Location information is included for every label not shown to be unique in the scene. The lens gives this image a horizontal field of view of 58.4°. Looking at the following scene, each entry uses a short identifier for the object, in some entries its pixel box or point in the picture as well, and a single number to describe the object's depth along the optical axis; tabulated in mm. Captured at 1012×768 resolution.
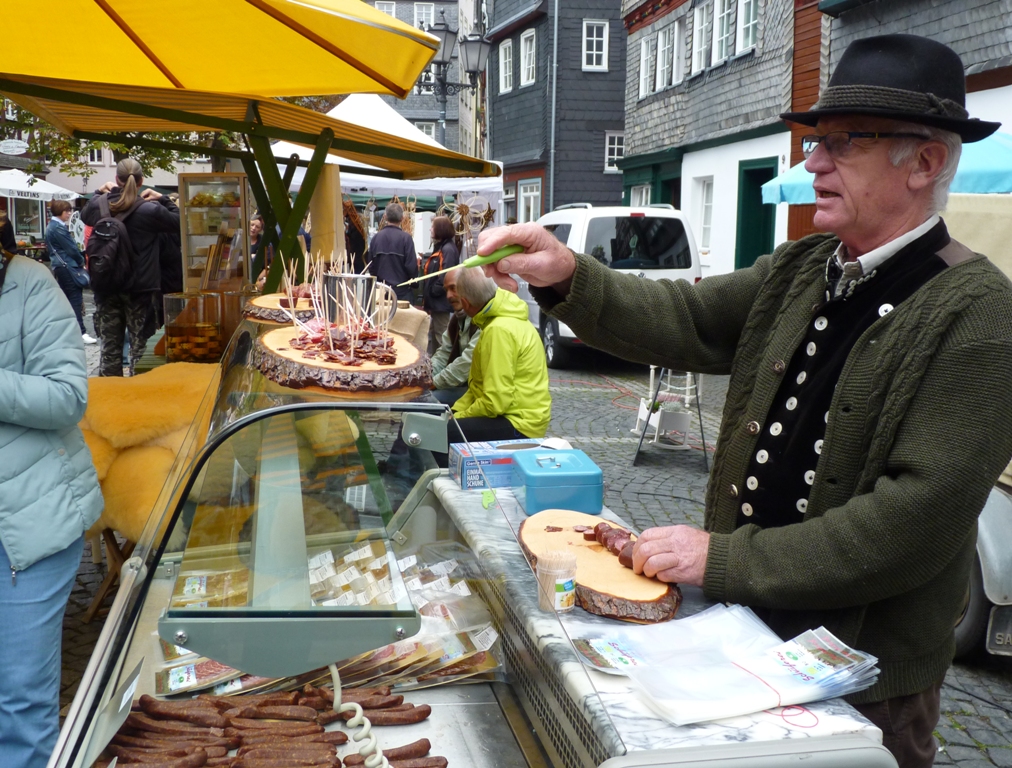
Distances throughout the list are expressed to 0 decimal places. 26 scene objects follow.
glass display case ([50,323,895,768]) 1787
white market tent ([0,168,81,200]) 16638
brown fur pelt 3838
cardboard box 2678
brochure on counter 1508
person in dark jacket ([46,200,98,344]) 13398
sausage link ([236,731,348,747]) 1852
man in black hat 1594
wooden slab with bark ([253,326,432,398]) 2002
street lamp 15144
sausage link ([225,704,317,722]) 1933
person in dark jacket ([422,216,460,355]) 10992
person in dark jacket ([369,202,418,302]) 11570
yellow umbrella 3152
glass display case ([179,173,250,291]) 5664
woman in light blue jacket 2656
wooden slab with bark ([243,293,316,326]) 2979
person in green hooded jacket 5582
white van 12203
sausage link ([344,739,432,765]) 1828
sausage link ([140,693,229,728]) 1905
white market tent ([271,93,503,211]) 9867
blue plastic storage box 2477
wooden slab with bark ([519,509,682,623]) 1800
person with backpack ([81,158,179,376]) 8258
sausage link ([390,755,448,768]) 1810
